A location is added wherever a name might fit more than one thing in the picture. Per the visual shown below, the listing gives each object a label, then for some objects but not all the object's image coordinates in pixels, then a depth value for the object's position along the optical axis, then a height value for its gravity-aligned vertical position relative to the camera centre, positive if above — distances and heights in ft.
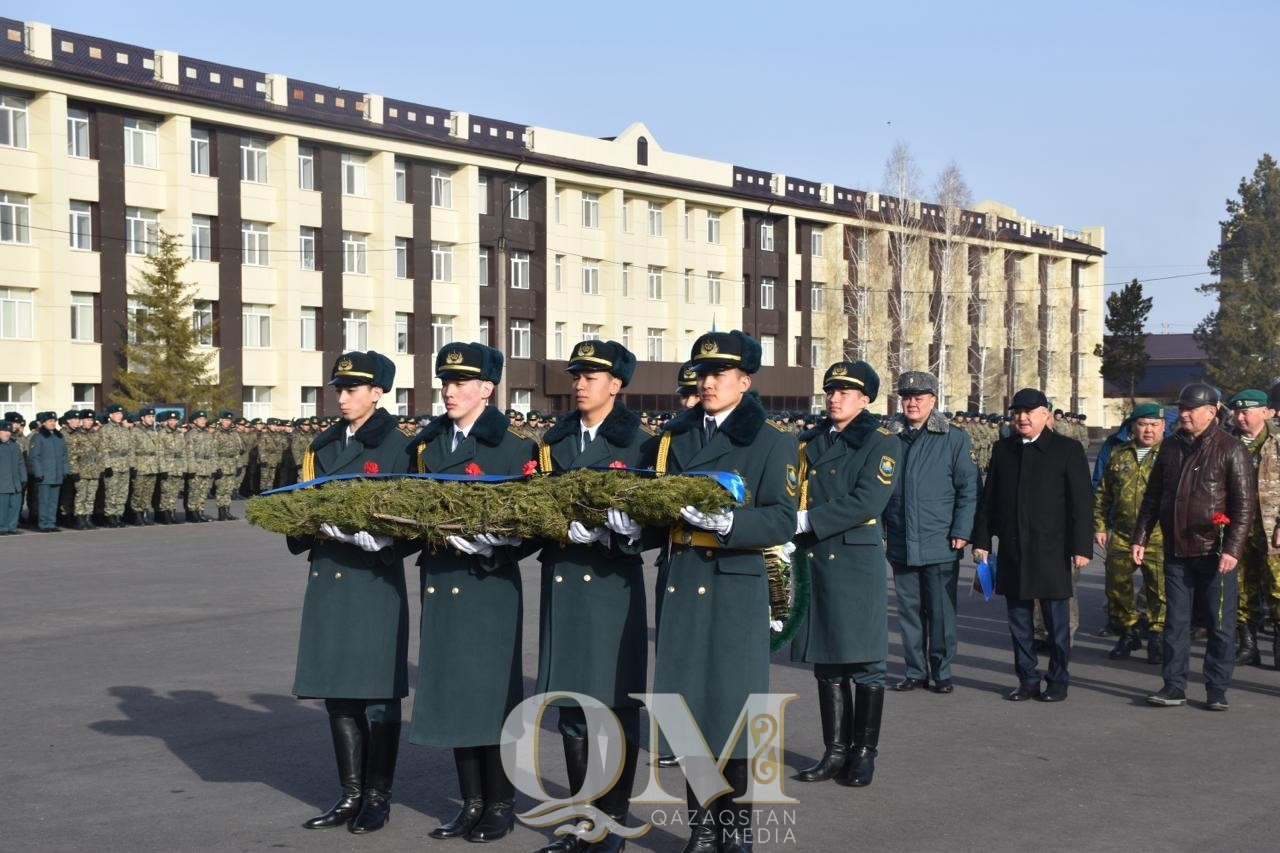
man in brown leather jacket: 30.58 -2.91
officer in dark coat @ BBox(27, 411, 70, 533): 79.36 -3.96
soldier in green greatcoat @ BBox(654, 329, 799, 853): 19.01 -2.66
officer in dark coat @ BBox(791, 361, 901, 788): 24.58 -3.32
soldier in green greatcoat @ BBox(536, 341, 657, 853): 20.03 -3.33
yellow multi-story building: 140.87 +18.94
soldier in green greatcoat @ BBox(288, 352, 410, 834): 21.09 -3.92
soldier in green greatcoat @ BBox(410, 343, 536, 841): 20.57 -3.95
